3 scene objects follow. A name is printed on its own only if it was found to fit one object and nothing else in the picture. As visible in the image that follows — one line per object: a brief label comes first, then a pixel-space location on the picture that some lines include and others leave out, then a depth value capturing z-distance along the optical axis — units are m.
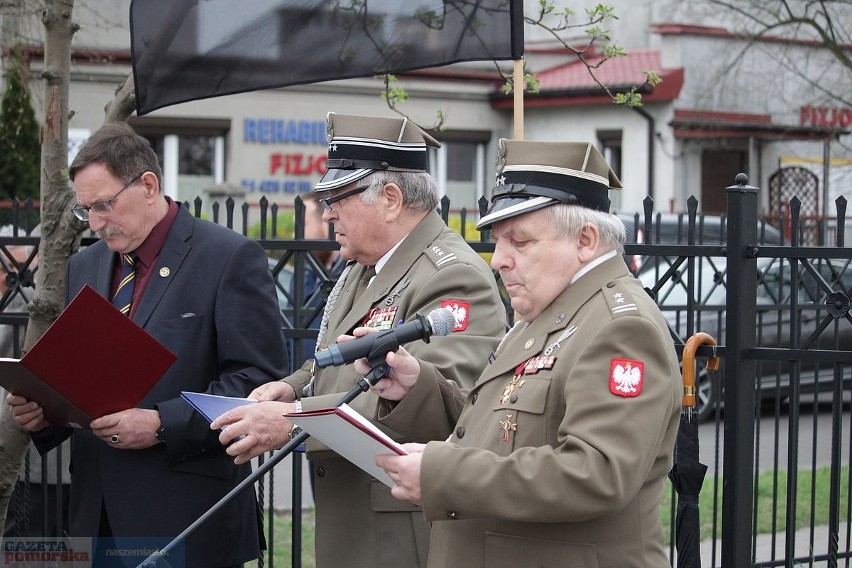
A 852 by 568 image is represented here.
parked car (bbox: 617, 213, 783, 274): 5.05
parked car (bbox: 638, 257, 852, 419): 4.86
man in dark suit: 3.80
